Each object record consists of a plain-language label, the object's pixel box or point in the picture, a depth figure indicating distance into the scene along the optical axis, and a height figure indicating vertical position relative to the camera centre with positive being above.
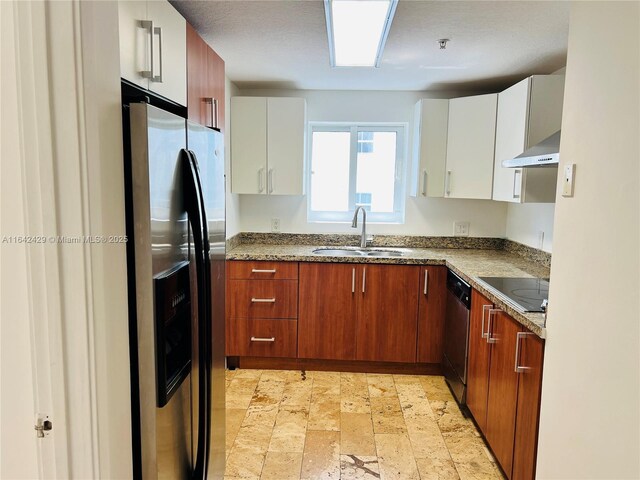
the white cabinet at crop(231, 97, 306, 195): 3.37 +0.40
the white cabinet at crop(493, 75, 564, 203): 2.55 +0.46
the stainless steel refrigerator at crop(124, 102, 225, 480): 0.90 -0.22
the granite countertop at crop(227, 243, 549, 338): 2.58 -0.43
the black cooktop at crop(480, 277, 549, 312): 1.86 -0.44
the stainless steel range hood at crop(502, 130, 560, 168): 1.75 +0.20
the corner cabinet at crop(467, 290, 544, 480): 1.67 -0.84
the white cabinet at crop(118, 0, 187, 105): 1.32 +0.51
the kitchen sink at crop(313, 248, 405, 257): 3.38 -0.44
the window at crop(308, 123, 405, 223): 3.74 +0.22
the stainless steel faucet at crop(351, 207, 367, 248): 3.49 -0.22
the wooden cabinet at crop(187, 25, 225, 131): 1.98 +0.56
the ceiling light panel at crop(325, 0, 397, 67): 1.67 +0.75
